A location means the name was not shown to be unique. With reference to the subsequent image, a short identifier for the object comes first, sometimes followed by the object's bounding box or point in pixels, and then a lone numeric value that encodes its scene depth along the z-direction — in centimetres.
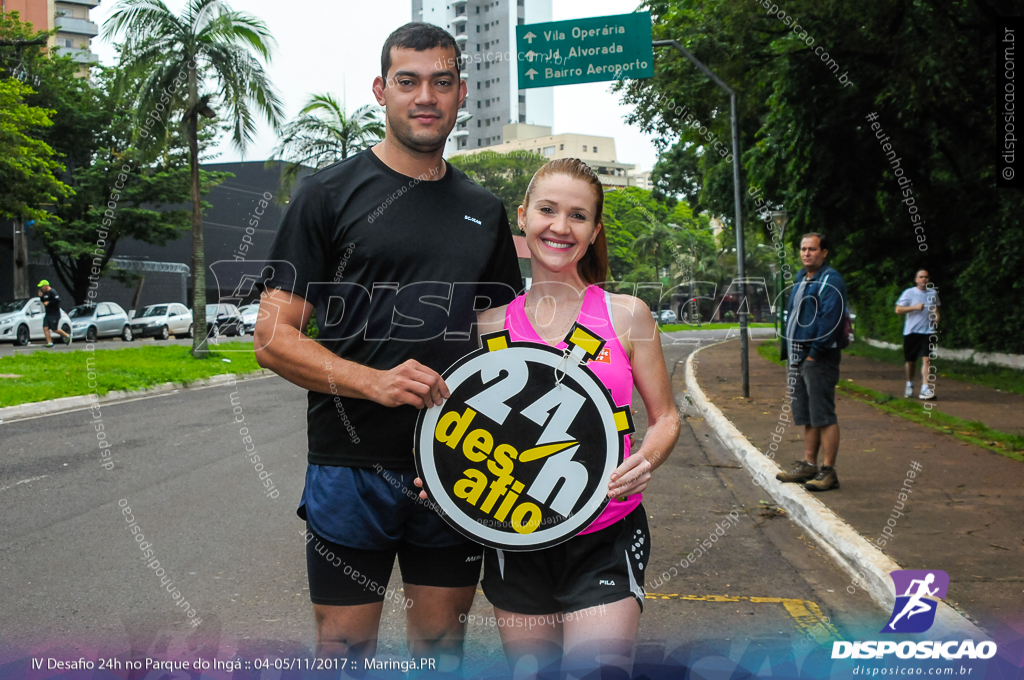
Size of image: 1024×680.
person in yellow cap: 2298
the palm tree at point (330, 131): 2122
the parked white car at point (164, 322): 3378
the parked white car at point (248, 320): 2961
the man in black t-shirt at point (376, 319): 210
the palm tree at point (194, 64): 1523
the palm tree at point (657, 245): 6353
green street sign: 1087
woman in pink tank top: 203
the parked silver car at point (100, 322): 2936
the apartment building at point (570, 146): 8219
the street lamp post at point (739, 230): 1132
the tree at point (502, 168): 5419
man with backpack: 662
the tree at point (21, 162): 2288
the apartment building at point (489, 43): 8681
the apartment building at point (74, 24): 9125
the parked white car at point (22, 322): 2584
